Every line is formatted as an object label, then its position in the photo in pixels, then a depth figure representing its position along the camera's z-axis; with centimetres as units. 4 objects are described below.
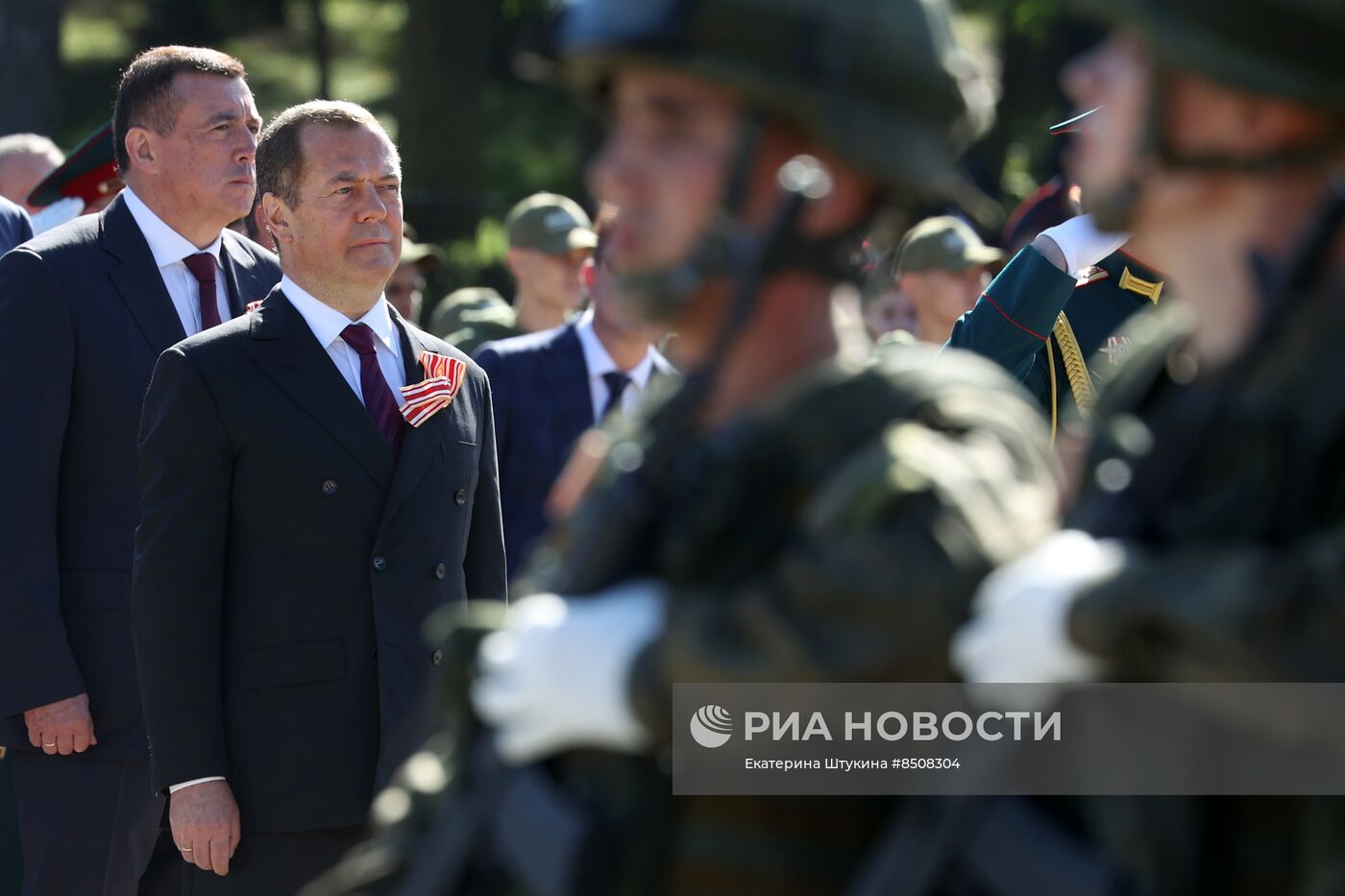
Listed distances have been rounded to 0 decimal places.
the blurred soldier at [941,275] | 1502
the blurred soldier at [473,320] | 1650
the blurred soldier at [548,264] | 1702
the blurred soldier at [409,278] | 1731
